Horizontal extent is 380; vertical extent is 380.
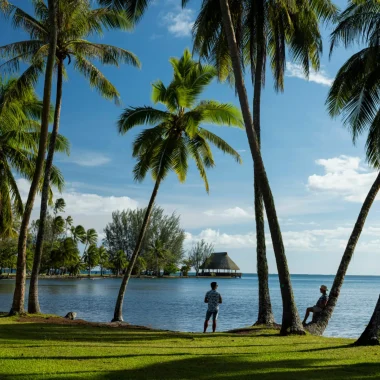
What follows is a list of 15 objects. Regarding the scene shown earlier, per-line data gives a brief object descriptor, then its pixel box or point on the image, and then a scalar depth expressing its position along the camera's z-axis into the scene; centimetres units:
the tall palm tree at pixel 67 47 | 1828
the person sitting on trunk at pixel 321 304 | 1639
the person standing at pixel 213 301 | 1579
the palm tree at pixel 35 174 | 1711
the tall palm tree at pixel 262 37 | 1669
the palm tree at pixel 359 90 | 1619
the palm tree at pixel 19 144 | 2195
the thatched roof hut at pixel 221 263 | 12088
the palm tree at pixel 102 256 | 11151
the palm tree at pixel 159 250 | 10256
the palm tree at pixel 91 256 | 10688
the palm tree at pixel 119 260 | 11040
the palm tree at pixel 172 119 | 2102
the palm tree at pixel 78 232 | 10362
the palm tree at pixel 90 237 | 10750
